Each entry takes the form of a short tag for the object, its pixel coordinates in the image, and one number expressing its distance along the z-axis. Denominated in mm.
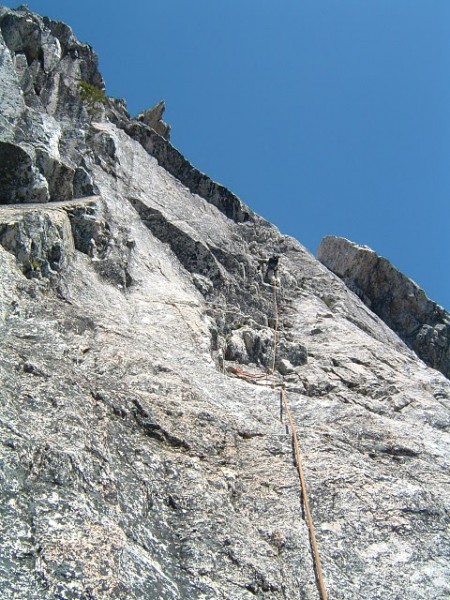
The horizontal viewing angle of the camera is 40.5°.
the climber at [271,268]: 24266
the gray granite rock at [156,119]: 43156
